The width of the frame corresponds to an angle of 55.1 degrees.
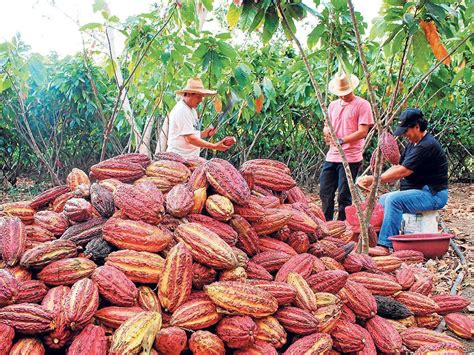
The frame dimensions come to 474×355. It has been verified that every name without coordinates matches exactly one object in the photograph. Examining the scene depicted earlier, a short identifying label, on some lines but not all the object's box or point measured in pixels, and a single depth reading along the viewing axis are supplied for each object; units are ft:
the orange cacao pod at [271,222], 6.71
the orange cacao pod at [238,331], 4.97
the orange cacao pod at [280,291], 5.50
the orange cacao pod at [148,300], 5.21
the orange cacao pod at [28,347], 4.45
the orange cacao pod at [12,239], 5.49
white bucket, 13.20
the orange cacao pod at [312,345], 5.09
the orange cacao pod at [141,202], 5.99
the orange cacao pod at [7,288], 4.77
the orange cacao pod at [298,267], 6.10
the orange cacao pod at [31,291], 4.98
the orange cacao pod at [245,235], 6.41
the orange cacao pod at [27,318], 4.59
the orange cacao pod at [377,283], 6.98
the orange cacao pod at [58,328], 4.69
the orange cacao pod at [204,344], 4.85
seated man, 12.75
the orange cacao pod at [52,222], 6.36
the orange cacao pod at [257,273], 5.97
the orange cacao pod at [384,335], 5.94
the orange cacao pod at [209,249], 5.57
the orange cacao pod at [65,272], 5.32
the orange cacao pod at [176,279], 5.24
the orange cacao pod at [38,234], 6.13
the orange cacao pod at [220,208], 6.25
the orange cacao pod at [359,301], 6.27
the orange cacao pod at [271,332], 5.17
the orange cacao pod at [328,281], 6.12
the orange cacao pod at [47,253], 5.41
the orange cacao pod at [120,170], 7.16
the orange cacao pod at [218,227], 6.03
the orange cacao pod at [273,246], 6.66
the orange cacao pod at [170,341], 4.71
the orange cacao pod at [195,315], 5.00
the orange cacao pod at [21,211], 6.68
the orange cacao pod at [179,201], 6.08
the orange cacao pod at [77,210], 6.26
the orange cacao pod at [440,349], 5.67
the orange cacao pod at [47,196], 7.13
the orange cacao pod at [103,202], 6.35
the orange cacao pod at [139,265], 5.44
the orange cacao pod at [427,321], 7.10
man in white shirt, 12.55
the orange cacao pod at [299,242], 6.93
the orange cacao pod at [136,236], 5.67
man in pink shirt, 13.71
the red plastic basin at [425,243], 11.72
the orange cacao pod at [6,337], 4.40
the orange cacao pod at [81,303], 4.71
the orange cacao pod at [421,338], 6.16
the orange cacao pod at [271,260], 6.32
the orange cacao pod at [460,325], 7.13
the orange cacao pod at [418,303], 7.09
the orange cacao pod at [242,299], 5.14
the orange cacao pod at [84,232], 5.97
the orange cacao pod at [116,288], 5.14
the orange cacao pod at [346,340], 5.65
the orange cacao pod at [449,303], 7.63
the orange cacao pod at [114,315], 4.96
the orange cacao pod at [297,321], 5.34
